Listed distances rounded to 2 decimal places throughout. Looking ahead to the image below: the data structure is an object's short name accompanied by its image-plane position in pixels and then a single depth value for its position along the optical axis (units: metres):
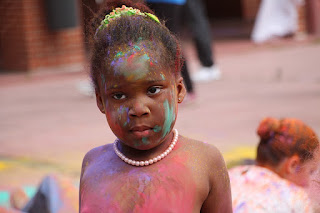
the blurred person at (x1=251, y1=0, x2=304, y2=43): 17.32
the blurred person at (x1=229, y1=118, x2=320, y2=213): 3.88
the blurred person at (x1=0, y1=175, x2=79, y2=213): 4.53
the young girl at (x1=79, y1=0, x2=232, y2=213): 2.75
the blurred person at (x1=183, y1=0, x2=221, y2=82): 11.31
